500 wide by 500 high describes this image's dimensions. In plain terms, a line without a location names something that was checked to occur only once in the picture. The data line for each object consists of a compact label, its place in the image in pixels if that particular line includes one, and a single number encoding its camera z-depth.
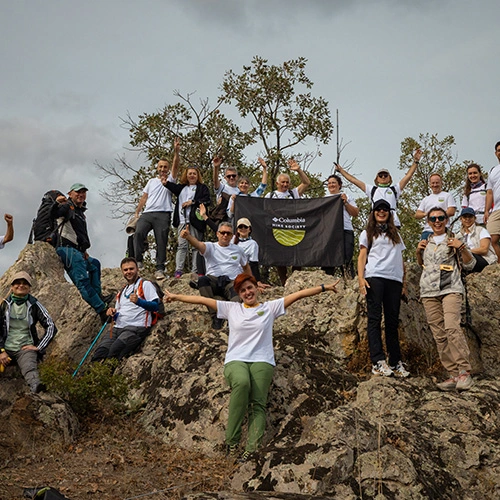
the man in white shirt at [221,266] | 9.86
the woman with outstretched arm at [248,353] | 7.21
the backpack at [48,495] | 5.50
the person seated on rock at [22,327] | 8.49
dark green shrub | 8.48
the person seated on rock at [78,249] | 11.13
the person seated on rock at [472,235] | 11.06
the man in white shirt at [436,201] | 11.79
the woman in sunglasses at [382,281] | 8.48
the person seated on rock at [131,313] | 9.91
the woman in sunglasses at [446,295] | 8.11
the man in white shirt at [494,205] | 11.56
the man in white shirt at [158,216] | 12.45
